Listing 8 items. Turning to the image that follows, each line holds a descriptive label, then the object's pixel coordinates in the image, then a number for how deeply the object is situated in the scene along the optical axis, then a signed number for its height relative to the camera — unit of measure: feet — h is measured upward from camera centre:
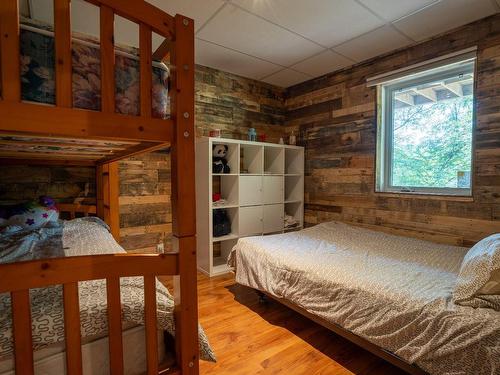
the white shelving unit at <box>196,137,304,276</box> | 9.58 -0.46
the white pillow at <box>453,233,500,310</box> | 3.98 -1.61
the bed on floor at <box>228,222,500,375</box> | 3.79 -2.08
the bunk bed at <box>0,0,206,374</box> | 2.60 +0.51
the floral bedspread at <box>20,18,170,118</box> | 2.68 +1.19
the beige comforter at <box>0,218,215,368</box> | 2.87 -1.49
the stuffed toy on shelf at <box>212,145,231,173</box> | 9.90 +0.80
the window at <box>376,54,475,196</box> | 7.81 +1.56
